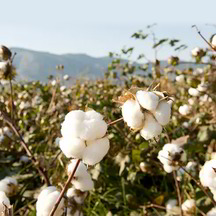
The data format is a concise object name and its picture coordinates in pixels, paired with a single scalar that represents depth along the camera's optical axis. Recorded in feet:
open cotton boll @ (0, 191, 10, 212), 3.11
